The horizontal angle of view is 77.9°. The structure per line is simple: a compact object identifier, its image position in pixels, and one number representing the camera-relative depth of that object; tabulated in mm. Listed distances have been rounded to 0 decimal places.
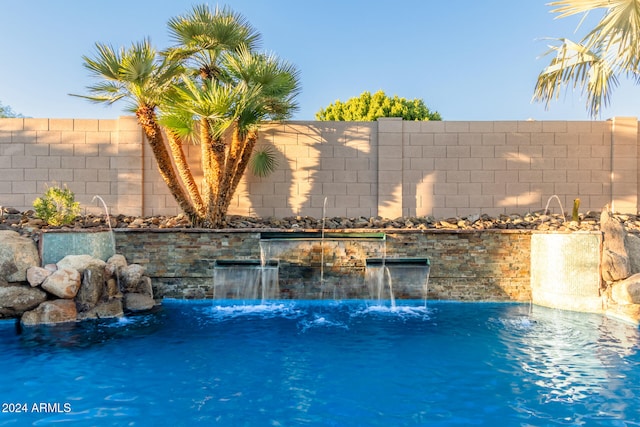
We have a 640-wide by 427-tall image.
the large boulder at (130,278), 6930
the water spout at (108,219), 7477
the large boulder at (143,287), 7018
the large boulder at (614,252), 6641
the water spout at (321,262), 7676
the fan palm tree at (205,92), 7723
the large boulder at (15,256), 6211
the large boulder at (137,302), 6816
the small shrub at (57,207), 7711
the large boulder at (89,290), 6316
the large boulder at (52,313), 5938
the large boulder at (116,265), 6843
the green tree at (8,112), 29777
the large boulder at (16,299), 6027
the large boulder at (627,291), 6336
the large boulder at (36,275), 6148
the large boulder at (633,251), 7014
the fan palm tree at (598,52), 7492
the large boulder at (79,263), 6469
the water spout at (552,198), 10066
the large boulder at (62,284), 6125
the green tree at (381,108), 21875
